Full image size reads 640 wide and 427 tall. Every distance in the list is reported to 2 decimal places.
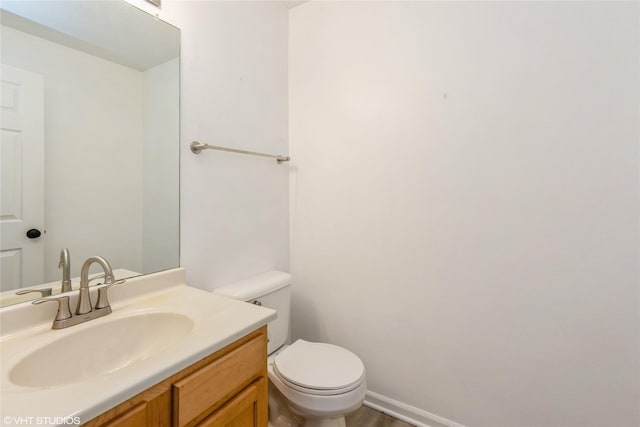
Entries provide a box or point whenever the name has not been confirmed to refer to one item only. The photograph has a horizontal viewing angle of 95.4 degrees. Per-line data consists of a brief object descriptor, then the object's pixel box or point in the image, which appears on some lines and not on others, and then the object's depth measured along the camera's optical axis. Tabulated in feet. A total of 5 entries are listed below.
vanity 1.86
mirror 2.83
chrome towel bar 4.28
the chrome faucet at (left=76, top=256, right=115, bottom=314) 2.93
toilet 3.78
